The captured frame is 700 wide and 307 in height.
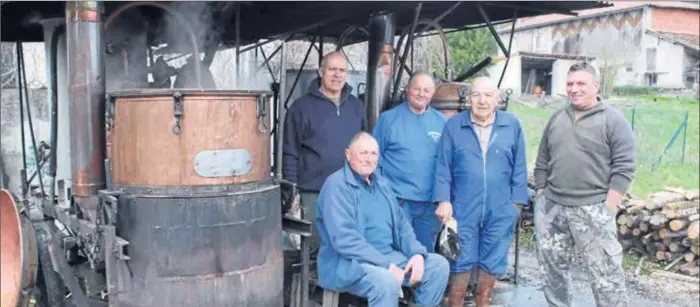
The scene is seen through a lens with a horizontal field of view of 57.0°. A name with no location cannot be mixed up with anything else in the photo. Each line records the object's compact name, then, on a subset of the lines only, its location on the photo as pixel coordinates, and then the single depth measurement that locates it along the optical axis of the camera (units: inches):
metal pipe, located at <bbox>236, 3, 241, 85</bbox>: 241.3
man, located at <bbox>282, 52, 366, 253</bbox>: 190.4
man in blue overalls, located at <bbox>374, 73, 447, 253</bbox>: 186.9
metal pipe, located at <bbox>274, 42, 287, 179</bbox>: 187.2
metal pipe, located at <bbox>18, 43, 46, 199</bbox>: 224.4
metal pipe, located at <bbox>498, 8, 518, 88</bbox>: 251.2
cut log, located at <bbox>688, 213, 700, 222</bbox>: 289.9
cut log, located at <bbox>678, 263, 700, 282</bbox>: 285.9
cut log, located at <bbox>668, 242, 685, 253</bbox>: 295.4
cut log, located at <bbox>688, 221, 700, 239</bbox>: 283.4
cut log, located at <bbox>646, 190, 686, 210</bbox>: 303.7
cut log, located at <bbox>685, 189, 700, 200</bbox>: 307.6
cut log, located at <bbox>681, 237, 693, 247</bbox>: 289.5
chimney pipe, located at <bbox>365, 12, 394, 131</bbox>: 231.8
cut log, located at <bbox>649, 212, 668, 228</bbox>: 297.4
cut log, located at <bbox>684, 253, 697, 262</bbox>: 290.2
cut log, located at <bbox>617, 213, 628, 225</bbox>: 314.8
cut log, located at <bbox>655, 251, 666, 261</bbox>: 299.7
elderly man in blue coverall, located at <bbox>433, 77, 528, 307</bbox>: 179.2
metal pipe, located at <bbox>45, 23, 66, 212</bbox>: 219.3
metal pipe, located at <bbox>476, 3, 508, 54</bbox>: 252.5
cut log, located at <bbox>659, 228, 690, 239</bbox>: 293.0
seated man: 153.8
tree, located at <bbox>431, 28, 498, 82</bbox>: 1182.9
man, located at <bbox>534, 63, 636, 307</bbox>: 167.6
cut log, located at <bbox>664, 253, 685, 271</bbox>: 293.4
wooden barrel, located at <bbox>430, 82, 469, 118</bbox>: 211.9
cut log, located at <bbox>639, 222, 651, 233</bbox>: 306.0
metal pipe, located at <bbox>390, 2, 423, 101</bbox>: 231.1
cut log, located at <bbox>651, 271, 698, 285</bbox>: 275.0
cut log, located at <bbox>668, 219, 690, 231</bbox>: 291.1
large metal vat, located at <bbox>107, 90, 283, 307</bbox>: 151.2
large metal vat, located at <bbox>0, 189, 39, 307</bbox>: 152.2
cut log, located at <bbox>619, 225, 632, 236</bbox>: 315.0
